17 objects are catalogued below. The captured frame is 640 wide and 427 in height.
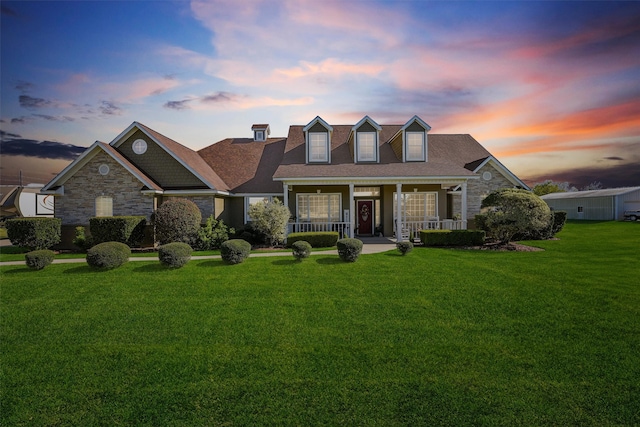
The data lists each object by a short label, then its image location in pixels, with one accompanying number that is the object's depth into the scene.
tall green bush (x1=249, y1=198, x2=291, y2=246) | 16.75
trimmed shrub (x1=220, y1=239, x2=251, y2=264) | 12.82
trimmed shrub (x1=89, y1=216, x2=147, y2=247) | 16.66
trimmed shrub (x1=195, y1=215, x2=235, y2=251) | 17.05
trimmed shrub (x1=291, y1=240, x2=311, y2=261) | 13.23
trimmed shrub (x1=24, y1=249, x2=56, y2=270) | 12.31
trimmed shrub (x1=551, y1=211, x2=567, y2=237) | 20.34
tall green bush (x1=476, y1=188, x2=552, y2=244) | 15.88
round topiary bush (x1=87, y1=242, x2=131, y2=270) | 12.16
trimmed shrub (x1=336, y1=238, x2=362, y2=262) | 12.80
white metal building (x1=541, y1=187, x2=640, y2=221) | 35.53
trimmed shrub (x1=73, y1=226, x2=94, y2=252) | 17.17
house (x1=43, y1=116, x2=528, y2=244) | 18.44
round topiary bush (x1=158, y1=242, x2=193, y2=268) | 12.34
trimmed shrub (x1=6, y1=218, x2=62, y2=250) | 16.14
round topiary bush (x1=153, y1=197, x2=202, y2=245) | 16.30
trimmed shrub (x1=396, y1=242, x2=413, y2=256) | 14.05
